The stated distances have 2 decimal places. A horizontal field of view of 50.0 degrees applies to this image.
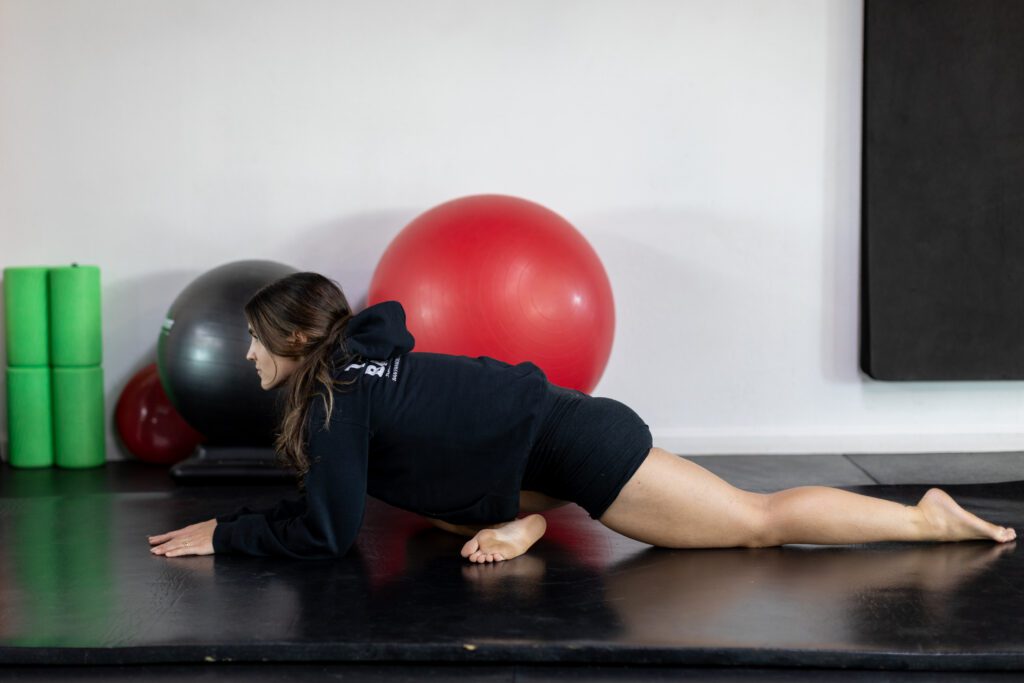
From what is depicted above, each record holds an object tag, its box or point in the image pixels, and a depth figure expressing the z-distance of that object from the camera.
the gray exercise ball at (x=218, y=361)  3.65
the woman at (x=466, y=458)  2.50
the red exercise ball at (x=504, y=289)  3.47
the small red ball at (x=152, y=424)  4.26
